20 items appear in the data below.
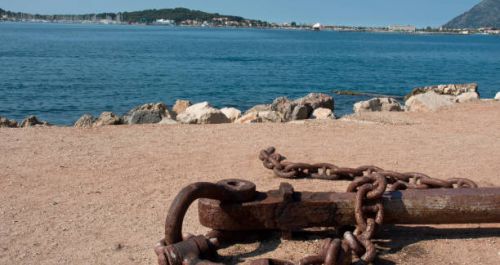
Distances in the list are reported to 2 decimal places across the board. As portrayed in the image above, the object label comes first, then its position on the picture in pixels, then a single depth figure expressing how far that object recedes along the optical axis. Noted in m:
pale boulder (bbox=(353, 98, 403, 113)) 17.11
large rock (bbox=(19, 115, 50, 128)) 13.82
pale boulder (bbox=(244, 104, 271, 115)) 16.16
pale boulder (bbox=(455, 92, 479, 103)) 18.94
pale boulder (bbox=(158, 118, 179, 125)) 12.39
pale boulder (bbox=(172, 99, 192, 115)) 18.03
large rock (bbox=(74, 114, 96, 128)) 13.12
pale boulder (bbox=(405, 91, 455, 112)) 13.55
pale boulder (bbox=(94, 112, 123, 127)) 12.54
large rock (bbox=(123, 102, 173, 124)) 13.84
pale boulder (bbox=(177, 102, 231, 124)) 13.01
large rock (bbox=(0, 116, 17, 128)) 13.14
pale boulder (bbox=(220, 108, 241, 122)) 15.10
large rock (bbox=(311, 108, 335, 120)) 15.02
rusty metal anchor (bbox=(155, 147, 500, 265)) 4.11
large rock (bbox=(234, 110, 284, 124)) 13.52
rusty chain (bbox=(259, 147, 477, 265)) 3.61
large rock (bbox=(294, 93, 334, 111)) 16.83
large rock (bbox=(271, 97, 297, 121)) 15.26
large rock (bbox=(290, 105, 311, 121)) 15.08
